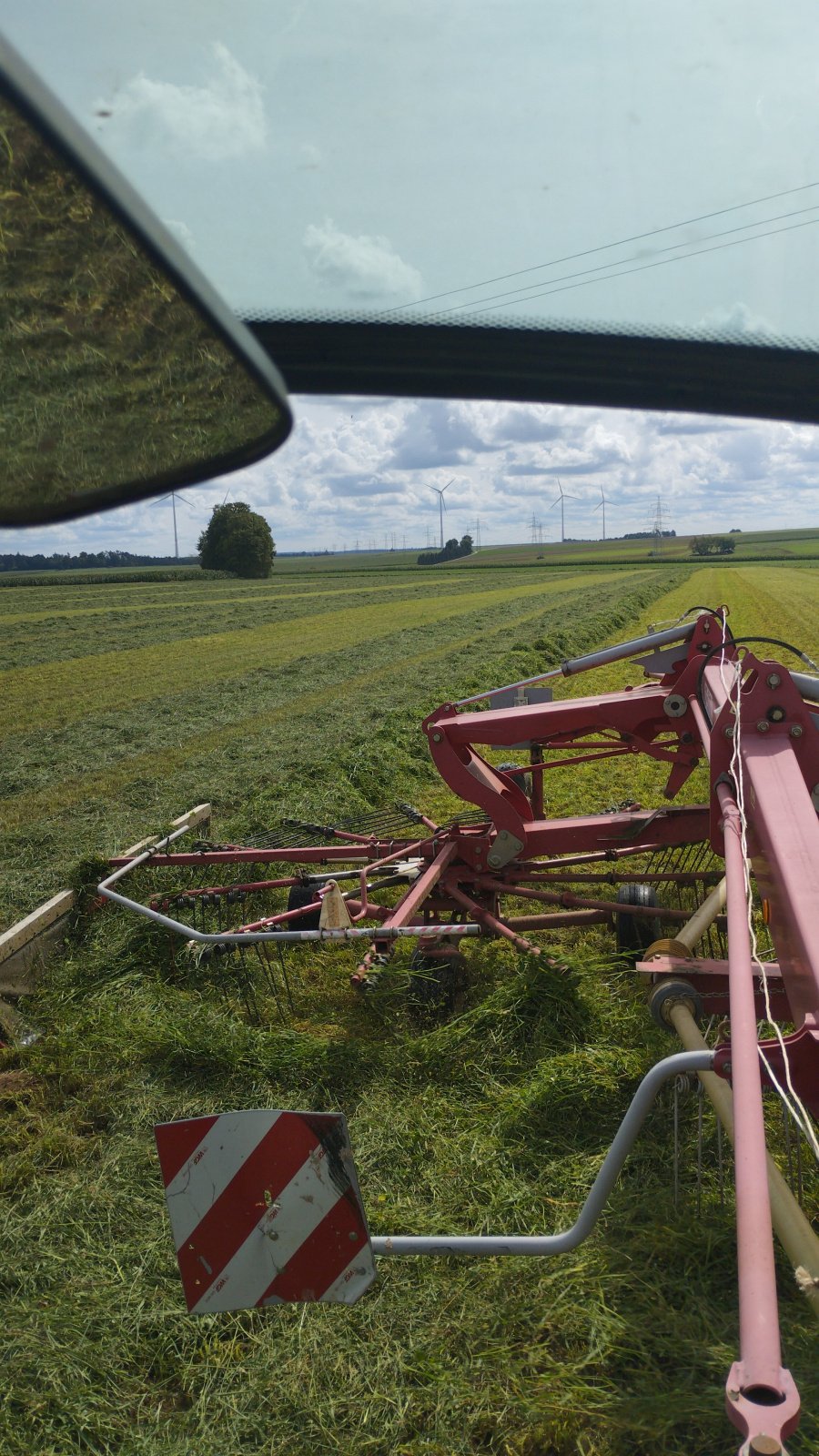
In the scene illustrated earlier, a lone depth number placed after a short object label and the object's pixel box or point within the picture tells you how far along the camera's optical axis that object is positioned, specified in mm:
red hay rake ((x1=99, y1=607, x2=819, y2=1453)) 2333
